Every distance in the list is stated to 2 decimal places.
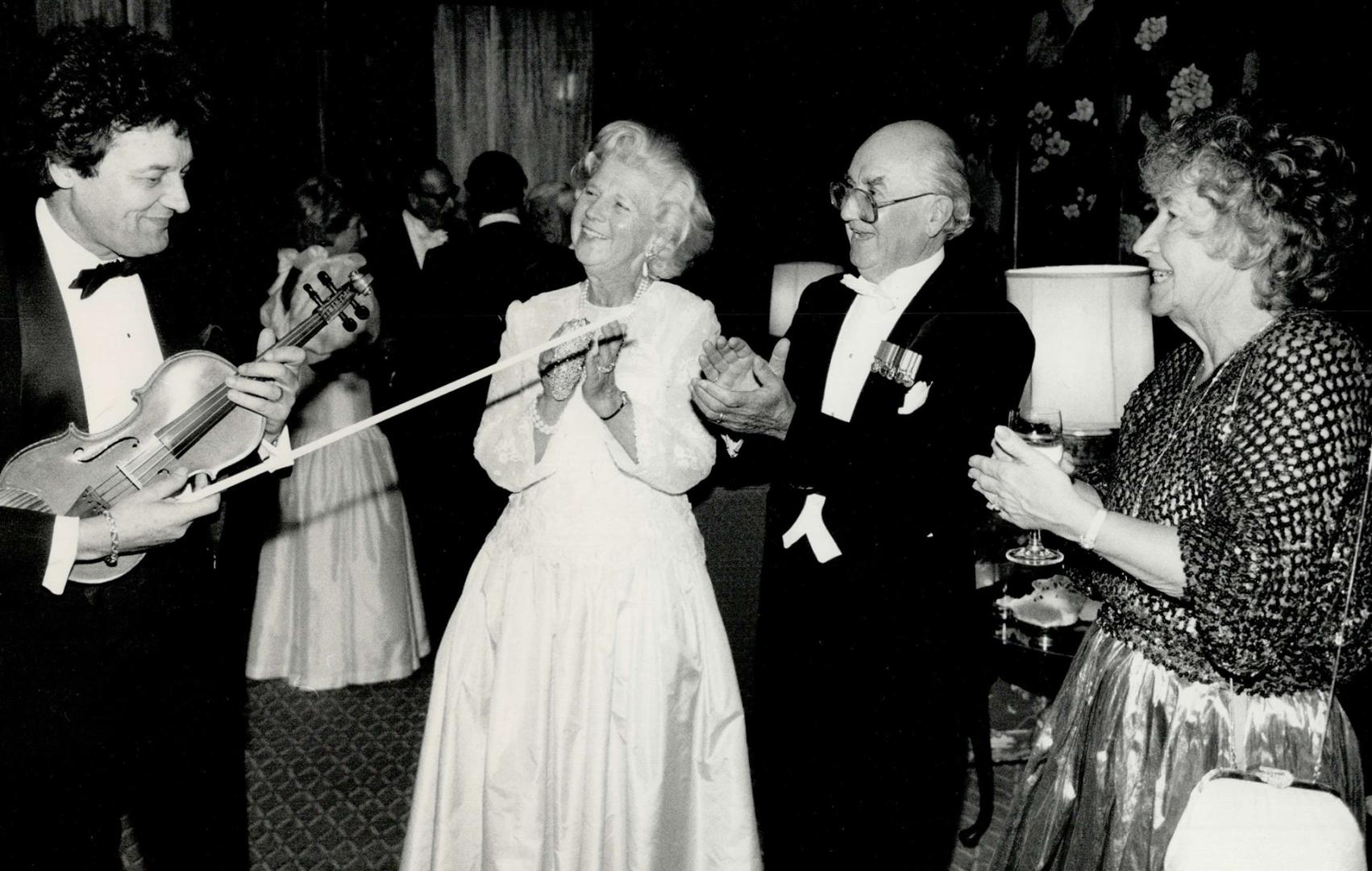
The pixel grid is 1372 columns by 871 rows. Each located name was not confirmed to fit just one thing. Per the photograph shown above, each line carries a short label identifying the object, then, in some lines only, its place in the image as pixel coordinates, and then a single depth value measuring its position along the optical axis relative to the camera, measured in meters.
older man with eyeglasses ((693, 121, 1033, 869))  2.33
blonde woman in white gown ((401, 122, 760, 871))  2.29
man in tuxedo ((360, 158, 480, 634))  3.92
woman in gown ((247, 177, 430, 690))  3.84
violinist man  1.75
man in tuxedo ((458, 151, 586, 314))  3.98
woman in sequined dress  1.60
